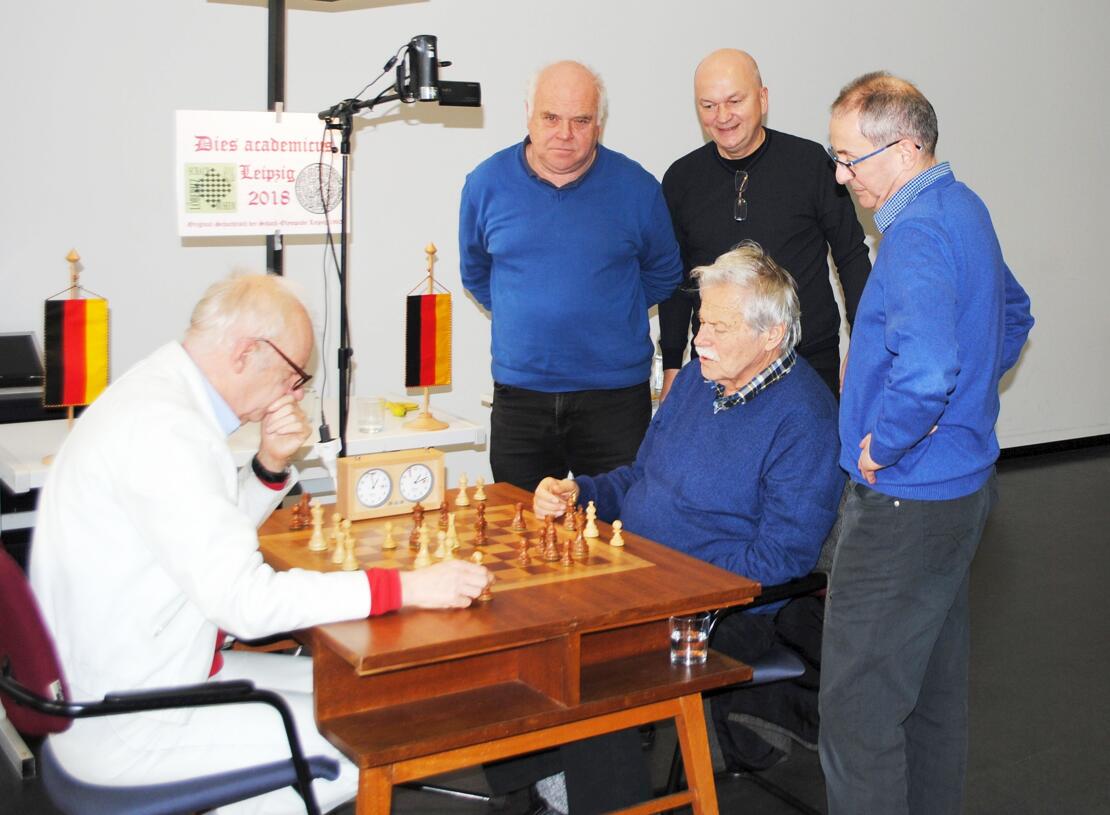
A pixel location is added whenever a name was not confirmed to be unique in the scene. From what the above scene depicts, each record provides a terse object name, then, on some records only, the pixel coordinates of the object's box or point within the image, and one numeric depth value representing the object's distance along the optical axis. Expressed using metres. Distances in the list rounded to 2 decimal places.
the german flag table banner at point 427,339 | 3.50
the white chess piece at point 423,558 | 2.17
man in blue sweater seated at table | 2.46
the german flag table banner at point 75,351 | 3.09
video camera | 2.98
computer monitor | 3.65
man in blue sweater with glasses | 2.10
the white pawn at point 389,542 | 2.31
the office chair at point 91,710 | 1.80
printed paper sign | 3.13
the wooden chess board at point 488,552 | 2.20
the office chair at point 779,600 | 2.42
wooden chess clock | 2.49
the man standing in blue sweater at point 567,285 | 3.37
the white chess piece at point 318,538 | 2.30
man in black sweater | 3.37
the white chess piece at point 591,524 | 2.44
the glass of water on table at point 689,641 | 2.22
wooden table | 1.86
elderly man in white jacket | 1.87
